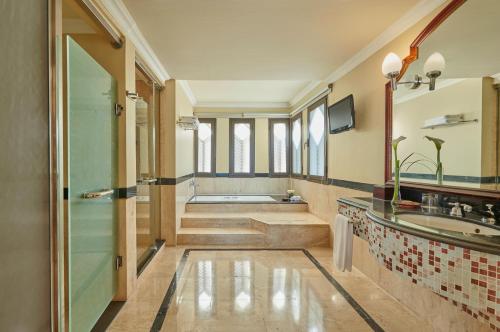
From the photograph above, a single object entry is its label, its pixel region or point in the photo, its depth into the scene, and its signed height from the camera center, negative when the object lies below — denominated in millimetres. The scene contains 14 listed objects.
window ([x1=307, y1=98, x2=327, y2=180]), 3959 +353
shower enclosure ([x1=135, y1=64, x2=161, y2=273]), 2814 -79
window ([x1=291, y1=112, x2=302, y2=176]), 5109 +340
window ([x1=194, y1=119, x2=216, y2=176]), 5746 +302
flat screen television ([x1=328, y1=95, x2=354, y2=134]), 2885 +544
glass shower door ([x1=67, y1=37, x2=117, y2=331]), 1535 -137
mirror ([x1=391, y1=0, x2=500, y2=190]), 1452 +359
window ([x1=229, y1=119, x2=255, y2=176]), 5828 +331
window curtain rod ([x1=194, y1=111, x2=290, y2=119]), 5664 +995
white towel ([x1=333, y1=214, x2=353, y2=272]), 2232 -671
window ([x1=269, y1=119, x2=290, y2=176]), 5828 +310
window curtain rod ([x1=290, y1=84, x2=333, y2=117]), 3615 +989
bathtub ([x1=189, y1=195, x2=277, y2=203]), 4691 -679
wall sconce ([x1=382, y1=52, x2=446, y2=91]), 1832 +681
